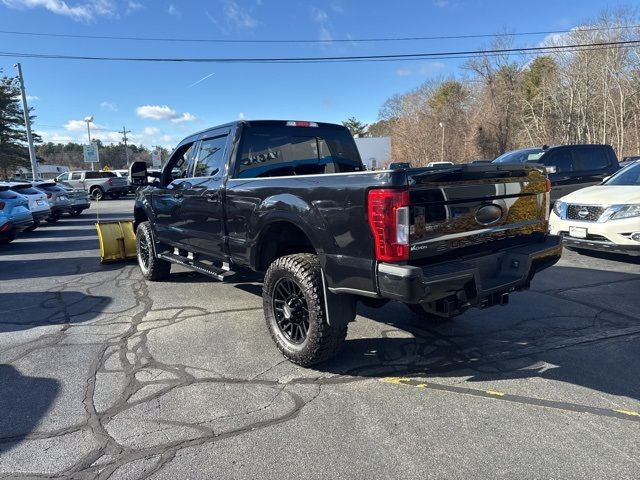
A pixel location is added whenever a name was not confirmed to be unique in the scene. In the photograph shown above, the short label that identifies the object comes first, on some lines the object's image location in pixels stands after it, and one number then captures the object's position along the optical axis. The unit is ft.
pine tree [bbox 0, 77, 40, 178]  157.07
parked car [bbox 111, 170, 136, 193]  109.50
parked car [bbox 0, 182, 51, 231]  45.50
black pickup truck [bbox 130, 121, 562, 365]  9.93
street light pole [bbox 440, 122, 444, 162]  154.73
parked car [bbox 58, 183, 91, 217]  60.64
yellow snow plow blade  28.09
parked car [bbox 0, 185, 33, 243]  35.78
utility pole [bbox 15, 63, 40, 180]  90.02
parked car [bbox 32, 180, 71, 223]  56.18
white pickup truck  101.91
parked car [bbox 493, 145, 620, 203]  35.27
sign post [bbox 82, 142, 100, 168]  133.59
